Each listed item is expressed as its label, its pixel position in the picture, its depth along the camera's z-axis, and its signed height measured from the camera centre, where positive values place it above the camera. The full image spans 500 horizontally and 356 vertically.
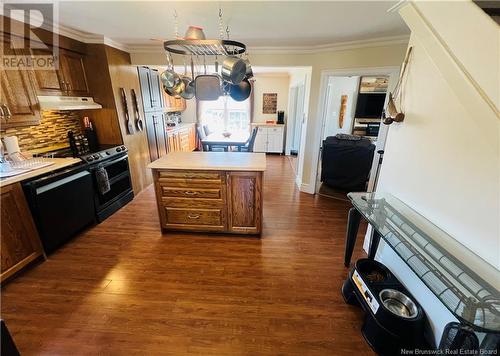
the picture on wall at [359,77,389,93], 5.27 +0.58
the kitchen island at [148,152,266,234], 2.29 -0.89
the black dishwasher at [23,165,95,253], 1.97 -0.95
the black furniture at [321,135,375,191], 3.59 -0.84
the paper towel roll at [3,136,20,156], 2.06 -0.35
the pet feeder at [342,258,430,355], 1.28 -1.24
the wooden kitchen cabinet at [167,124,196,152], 5.13 -0.76
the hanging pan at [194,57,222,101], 2.02 +0.20
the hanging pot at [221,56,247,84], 1.79 +0.32
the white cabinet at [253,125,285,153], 6.19 -0.84
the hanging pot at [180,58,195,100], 2.18 +0.20
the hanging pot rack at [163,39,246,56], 1.40 +0.43
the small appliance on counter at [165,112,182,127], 5.94 -0.32
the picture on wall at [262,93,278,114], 6.41 +0.17
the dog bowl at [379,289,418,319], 1.43 -1.26
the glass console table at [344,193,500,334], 0.89 -0.78
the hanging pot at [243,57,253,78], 1.92 +0.33
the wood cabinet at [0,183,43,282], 1.79 -1.06
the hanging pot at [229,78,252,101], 2.23 +0.18
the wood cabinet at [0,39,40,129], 1.99 +0.07
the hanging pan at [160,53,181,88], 2.10 +0.28
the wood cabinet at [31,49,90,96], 2.33 +0.33
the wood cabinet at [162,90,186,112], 5.42 +0.10
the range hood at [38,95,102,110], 2.27 +0.05
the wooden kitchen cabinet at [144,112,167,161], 3.93 -0.49
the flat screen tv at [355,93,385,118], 5.32 +0.11
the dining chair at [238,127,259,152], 4.58 -0.69
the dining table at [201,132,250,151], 4.64 -0.68
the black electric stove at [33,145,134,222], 2.62 -0.85
